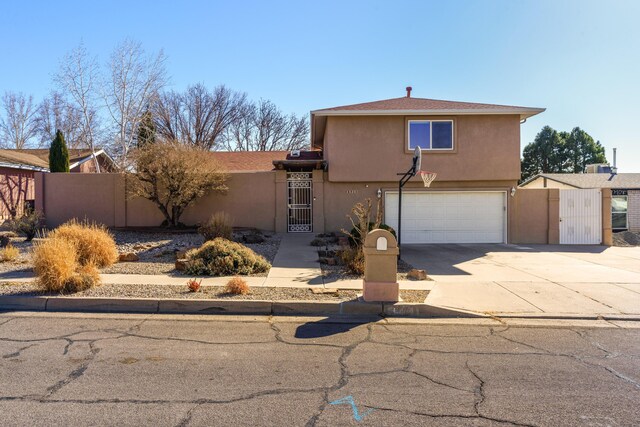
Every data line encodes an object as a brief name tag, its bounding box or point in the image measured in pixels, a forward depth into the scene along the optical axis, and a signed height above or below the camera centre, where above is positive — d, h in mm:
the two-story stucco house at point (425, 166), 16844 +1826
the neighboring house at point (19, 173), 23703 +2257
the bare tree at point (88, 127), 25484 +5208
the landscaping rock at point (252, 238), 14922 -867
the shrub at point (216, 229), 13805 -515
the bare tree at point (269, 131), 41906 +7898
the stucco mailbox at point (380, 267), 7520 -935
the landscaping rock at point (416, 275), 9697 -1374
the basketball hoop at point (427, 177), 14327 +1171
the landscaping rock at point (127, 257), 11289 -1142
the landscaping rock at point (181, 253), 11086 -1046
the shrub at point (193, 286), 7973 -1332
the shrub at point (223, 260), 9750 -1093
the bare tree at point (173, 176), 15680 +1353
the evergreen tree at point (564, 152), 43500 +6071
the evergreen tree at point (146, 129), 26688 +5289
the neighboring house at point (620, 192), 24844 +1197
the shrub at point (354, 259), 10023 -1100
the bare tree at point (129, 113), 26016 +6050
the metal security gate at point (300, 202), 17859 +443
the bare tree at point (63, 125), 27819 +6764
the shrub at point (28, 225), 14406 -403
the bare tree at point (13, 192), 23594 +1157
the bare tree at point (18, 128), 43469 +8470
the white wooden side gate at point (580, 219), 17438 -237
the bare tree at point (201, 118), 36969 +8357
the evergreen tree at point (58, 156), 21875 +2835
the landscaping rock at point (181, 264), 9945 -1174
